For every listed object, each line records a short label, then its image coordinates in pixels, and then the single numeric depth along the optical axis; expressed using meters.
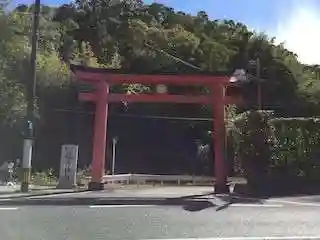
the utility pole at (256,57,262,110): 20.97
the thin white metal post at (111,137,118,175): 20.35
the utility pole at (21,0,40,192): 11.95
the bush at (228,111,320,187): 11.60
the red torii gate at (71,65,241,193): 12.34
